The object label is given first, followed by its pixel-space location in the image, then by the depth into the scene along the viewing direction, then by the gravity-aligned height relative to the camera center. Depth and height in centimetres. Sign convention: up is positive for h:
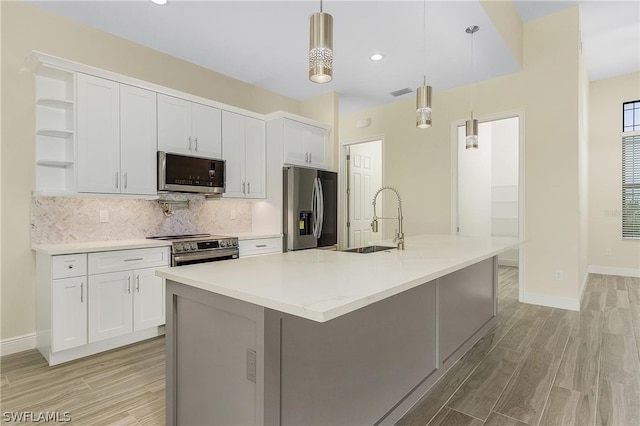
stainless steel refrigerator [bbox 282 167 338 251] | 421 +5
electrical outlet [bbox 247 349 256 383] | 126 -58
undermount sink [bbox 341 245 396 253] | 258 -29
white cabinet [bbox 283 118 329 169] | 433 +92
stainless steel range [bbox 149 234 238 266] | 321 -37
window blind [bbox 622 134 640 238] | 558 +43
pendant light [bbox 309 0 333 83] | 150 +75
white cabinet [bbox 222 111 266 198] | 398 +71
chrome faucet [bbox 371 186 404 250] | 253 -18
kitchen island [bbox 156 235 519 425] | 123 -57
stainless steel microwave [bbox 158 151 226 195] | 335 +40
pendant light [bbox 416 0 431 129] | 246 +78
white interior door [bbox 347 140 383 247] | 607 +45
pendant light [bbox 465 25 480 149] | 315 +77
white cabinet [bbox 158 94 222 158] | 341 +91
